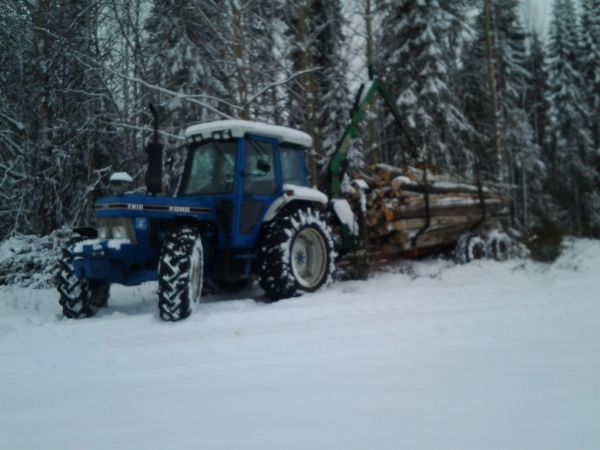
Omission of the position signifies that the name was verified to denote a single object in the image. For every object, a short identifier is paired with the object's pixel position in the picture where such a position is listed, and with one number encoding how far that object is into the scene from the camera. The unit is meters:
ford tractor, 5.24
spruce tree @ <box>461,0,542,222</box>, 22.31
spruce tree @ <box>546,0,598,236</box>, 26.09
